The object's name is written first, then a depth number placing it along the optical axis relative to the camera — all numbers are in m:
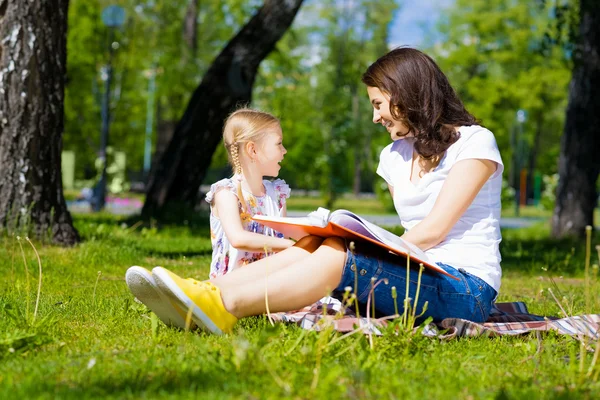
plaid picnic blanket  3.29
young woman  3.21
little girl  4.07
